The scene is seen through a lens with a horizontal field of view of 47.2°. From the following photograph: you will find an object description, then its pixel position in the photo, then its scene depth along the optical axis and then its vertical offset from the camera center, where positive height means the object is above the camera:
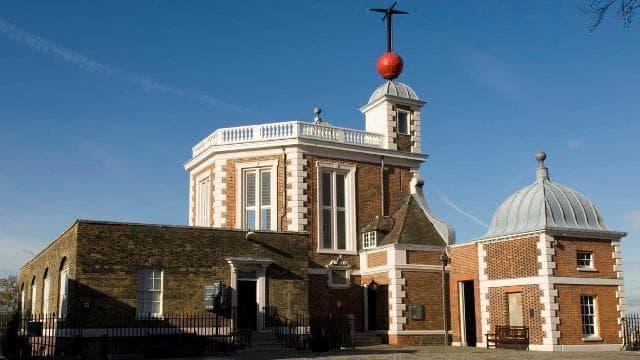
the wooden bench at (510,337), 26.97 -1.31
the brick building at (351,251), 25.88 +2.00
